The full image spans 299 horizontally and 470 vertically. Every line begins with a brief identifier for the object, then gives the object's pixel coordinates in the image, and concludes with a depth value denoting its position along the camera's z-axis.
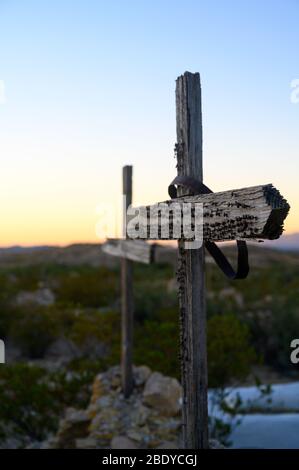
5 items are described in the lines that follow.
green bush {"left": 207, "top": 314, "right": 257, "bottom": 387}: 8.03
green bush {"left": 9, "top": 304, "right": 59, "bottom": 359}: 13.09
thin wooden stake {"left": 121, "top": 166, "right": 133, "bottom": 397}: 6.66
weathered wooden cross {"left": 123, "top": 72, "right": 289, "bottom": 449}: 2.97
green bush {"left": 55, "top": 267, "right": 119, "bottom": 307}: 17.20
